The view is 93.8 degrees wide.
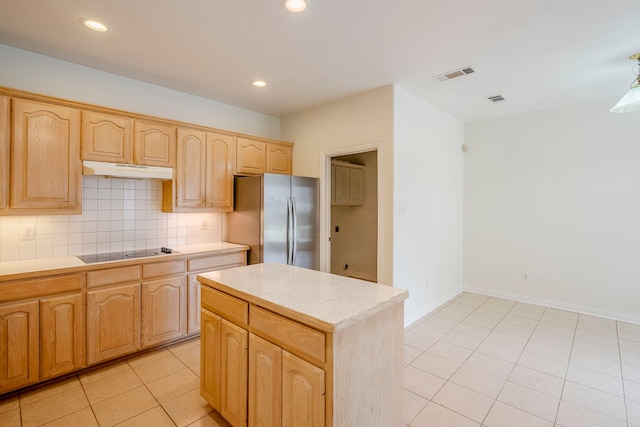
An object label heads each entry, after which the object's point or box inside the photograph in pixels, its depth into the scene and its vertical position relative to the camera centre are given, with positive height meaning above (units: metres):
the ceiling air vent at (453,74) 2.93 +1.41
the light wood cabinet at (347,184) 4.95 +0.52
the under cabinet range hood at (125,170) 2.60 +0.39
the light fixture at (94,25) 2.18 +1.39
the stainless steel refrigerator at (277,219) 3.38 -0.07
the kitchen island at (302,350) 1.30 -0.68
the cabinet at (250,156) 3.69 +0.72
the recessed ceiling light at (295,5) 1.94 +1.38
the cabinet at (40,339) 2.12 -0.95
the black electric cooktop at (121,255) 2.68 -0.41
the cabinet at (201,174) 3.19 +0.44
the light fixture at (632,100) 2.55 +0.99
